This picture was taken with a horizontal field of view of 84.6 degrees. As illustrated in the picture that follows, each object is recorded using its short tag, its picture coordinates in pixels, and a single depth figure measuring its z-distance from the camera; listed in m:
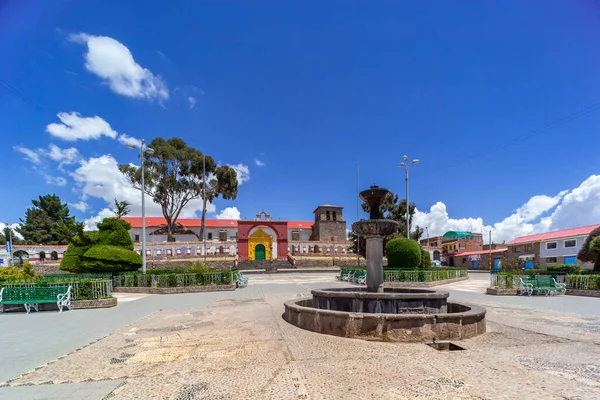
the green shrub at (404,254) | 21.22
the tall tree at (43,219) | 52.78
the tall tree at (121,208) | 41.12
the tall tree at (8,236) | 56.30
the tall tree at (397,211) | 34.56
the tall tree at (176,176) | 43.16
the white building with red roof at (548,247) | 36.02
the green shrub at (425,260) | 22.61
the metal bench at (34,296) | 10.16
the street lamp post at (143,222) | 18.19
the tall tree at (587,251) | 19.97
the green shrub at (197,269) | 16.87
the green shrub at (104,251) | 17.38
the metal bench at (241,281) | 18.58
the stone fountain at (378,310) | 5.93
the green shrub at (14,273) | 12.39
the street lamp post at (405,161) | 21.56
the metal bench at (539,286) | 13.98
